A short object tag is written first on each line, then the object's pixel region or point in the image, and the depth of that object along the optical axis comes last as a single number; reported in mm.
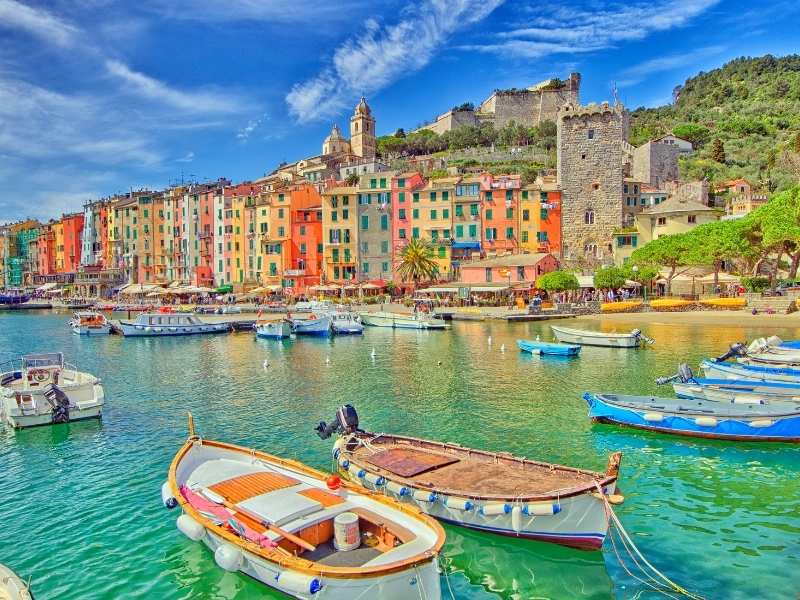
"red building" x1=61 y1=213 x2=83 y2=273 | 115969
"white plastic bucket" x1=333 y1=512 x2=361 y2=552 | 9852
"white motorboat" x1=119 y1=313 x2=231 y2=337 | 50719
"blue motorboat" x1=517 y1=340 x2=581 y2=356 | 34656
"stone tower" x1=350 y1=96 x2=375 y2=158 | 123562
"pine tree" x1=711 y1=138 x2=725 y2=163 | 99125
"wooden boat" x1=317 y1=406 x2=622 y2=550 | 10852
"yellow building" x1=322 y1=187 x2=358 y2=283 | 73312
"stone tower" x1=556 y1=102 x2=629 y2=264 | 69688
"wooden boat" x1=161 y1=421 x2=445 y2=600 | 8531
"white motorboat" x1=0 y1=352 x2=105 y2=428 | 20891
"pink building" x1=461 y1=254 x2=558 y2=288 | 62750
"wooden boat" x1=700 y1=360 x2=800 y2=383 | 24234
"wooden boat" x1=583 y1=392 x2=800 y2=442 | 17406
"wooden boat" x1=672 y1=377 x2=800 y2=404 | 19984
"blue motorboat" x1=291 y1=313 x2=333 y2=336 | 48656
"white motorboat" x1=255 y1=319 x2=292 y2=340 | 47094
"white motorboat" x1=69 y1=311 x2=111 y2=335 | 52625
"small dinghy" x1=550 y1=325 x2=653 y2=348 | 36656
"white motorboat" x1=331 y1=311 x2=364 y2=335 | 48750
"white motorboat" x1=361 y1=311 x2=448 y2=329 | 49562
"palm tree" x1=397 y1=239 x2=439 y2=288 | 65375
